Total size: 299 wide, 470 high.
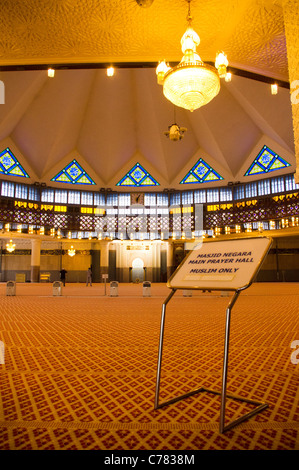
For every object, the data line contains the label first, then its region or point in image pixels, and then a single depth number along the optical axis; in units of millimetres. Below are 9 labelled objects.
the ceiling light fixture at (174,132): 9953
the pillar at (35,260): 20766
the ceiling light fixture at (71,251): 19812
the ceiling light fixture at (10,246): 17938
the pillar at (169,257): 22438
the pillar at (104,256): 22328
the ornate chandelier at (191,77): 4871
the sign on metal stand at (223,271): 1525
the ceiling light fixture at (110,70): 6512
